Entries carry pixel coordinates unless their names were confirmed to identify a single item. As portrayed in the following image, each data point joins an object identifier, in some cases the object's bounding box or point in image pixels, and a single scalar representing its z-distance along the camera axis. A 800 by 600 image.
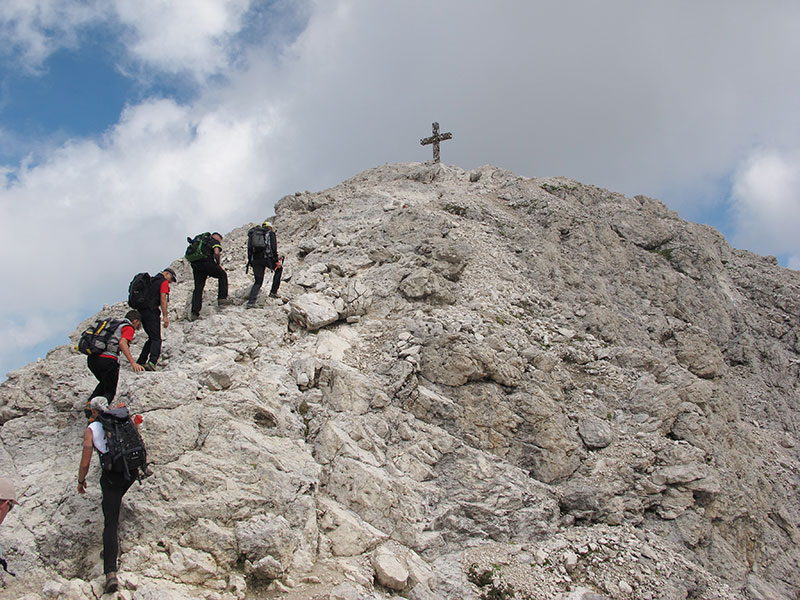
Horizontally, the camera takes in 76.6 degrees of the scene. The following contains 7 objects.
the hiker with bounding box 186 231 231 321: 13.80
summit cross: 31.08
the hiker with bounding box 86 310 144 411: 9.92
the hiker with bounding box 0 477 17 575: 5.15
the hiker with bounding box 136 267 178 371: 11.75
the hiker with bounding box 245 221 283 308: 14.88
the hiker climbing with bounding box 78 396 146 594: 8.02
